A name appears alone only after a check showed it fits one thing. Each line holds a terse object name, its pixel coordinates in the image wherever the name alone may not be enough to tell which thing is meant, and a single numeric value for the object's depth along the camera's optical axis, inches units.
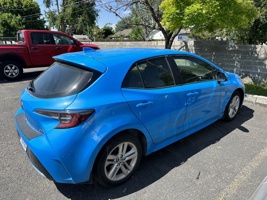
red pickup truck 297.1
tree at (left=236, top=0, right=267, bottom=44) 323.6
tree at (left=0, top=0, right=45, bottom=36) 1153.4
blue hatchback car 81.6
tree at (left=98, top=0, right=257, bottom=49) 225.1
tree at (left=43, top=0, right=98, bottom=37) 1083.9
